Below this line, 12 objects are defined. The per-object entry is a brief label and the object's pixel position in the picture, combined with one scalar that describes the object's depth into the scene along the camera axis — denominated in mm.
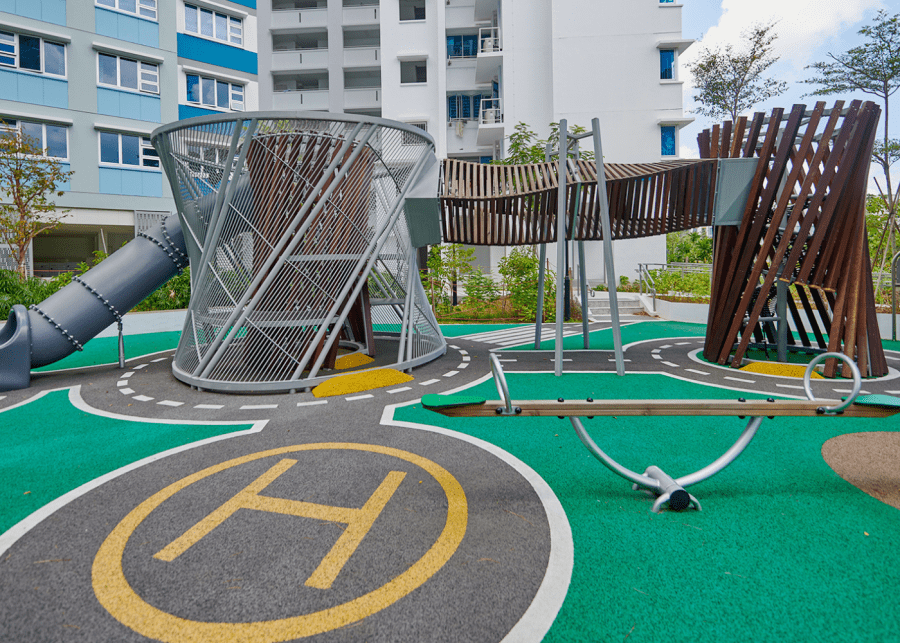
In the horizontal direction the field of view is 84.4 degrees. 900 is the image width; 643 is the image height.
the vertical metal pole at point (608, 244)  7484
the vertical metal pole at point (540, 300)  9384
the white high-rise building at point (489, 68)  23344
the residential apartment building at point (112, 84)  17766
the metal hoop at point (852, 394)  3160
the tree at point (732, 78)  26938
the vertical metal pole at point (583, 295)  9234
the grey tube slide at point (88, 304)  7078
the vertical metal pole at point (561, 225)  7363
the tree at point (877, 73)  18672
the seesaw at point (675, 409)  3240
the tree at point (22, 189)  14625
